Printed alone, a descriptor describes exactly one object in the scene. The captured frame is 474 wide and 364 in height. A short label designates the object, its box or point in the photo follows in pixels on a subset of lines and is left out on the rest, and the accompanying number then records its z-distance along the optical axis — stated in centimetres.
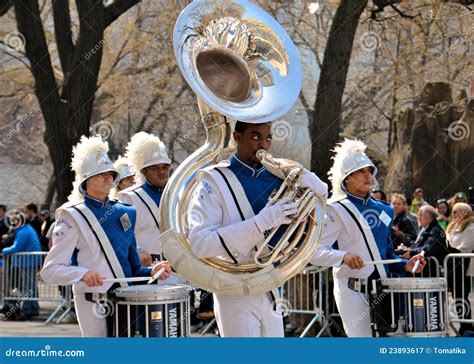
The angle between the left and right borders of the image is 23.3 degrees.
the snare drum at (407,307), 731
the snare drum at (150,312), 621
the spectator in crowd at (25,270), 1407
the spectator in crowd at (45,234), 1562
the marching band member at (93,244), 651
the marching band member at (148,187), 867
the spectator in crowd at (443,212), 1354
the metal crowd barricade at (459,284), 1095
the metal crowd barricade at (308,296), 1164
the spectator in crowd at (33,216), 1571
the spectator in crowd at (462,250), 1102
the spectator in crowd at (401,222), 1183
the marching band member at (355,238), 749
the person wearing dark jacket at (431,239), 1116
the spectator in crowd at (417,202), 1527
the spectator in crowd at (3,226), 1638
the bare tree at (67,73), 1584
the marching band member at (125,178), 985
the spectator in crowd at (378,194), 1221
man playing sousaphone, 575
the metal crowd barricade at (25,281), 1395
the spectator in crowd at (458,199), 1405
